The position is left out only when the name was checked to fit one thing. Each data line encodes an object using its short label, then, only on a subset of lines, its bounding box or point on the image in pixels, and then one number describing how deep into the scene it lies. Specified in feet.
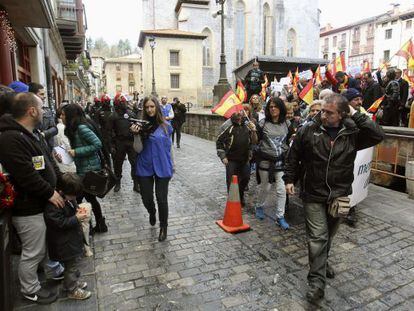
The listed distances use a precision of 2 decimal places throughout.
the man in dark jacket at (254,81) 37.19
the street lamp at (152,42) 84.17
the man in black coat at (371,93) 31.37
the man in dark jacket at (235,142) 18.67
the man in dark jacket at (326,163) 10.87
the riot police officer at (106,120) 25.72
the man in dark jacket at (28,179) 9.33
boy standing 10.21
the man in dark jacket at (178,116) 45.10
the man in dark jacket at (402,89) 31.40
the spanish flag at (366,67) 36.64
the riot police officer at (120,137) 23.90
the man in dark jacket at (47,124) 16.93
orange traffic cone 16.97
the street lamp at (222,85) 59.82
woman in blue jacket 15.37
